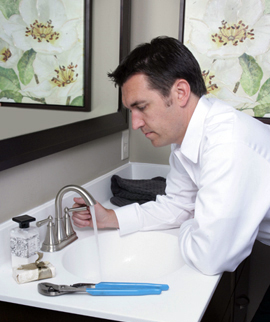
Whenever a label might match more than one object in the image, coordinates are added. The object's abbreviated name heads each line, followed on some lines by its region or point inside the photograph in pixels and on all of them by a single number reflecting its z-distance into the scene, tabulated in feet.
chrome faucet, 4.07
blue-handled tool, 3.33
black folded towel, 5.64
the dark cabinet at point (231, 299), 3.82
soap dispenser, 3.72
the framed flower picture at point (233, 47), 5.79
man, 3.64
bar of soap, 3.53
